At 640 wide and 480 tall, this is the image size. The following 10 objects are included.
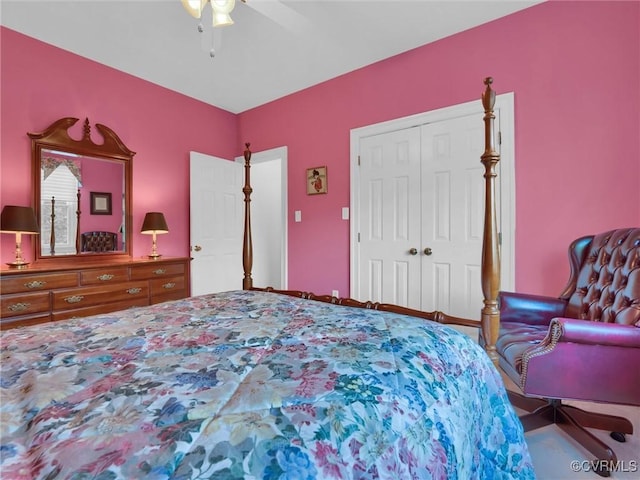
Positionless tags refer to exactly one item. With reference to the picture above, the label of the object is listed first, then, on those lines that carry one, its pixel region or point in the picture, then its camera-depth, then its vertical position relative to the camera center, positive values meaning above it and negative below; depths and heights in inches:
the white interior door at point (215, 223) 140.2 +6.3
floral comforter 18.8 -12.6
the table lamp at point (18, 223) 87.0 +4.1
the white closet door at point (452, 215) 98.6 +6.5
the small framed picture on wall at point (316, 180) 133.9 +24.1
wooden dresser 83.2 -15.7
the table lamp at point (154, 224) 119.0 +4.9
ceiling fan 63.7 +63.1
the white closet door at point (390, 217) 111.1 +6.8
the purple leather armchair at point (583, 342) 53.4 -20.5
